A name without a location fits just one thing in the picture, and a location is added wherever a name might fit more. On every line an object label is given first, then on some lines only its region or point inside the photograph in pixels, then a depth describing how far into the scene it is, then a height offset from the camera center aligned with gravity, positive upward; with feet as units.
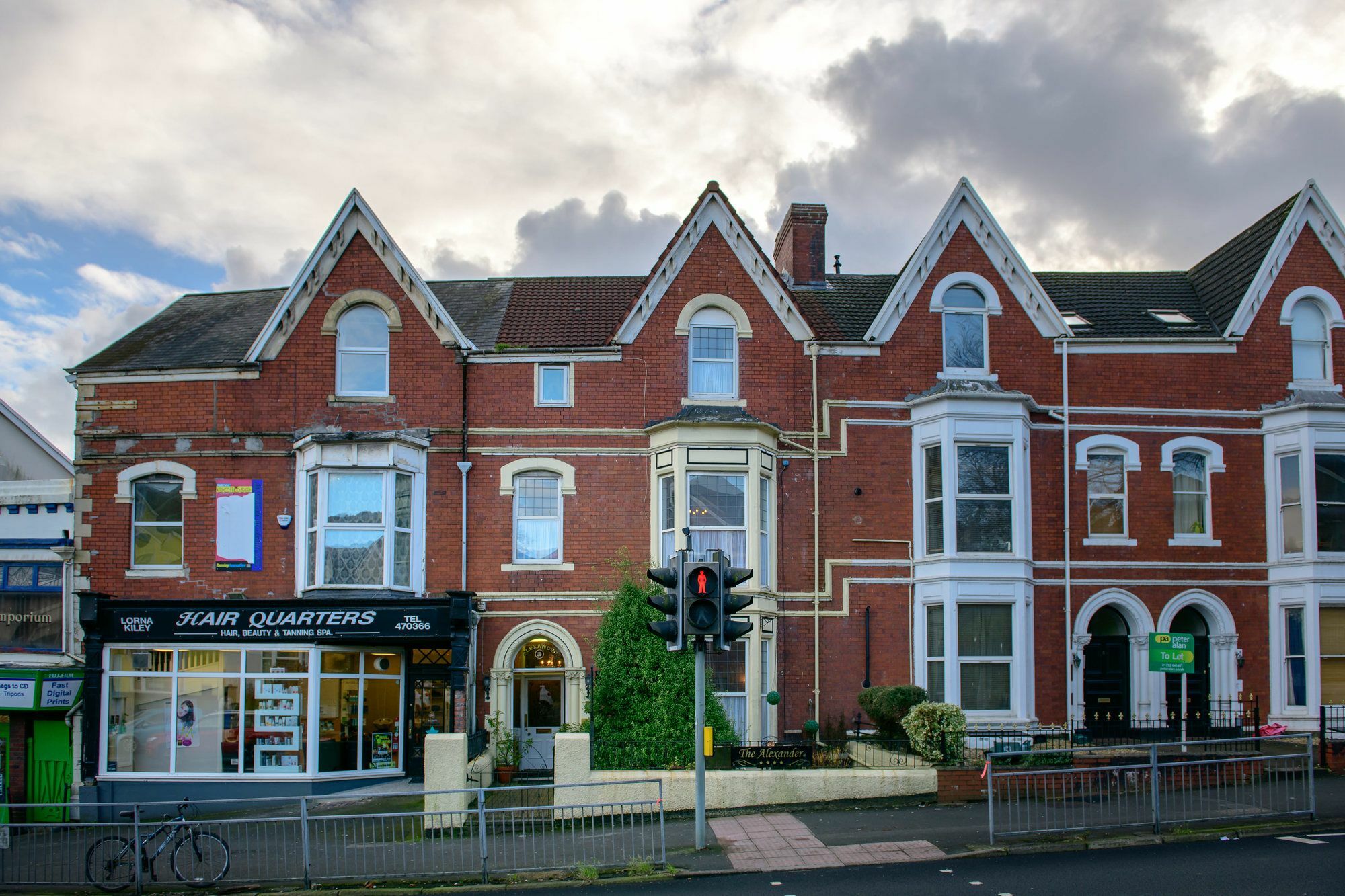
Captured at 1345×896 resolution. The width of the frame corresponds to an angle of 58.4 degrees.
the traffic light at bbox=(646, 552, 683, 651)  46.16 -1.91
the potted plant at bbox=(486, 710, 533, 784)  67.51 -11.08
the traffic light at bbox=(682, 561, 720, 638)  46.01 -1.72
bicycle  47.42 -12.02
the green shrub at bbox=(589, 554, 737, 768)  59.26 -7.23
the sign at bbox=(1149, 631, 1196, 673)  68.08 -5.48
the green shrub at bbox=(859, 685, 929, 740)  64.64 -8.10
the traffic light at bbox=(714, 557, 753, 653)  46.21 -1.95
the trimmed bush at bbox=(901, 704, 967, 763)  59.47 -8.79
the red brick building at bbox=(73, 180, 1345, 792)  70.85 +3.56
